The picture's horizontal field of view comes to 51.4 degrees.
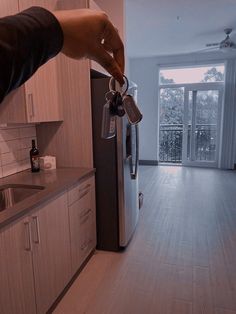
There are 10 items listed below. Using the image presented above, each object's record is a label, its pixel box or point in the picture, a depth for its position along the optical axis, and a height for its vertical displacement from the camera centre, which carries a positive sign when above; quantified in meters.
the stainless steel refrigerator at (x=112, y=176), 2.33 -0.56
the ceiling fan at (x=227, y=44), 4.16 +1.27
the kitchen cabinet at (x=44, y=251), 1.30 -0.85
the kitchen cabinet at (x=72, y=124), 2.25 -0.04
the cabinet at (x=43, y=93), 1.92 +0.22
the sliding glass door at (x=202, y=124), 5.91 -0.15
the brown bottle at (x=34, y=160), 2.31 -0.38
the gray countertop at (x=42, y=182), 1.33 -0.48
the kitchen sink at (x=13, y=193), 1.83 -0.55
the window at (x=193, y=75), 5.82 +1.05
